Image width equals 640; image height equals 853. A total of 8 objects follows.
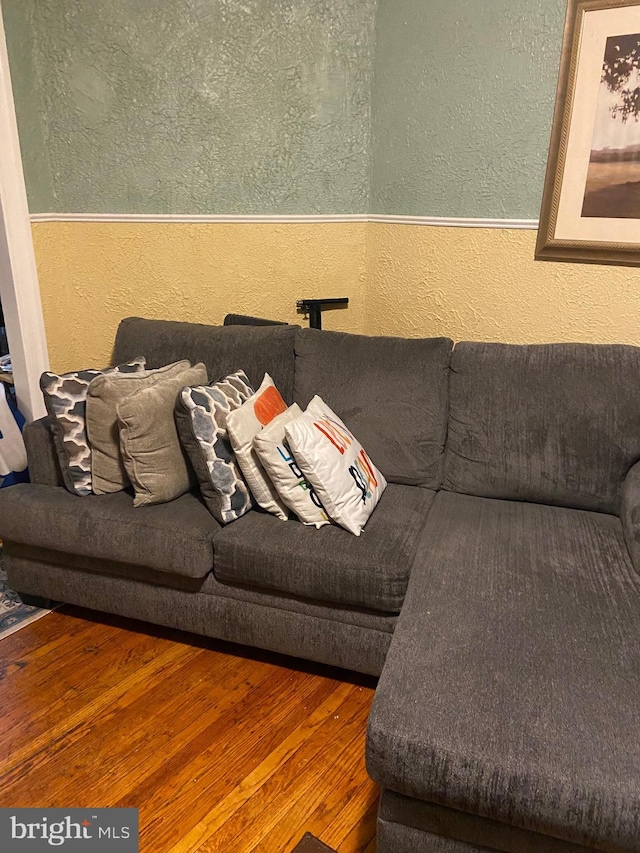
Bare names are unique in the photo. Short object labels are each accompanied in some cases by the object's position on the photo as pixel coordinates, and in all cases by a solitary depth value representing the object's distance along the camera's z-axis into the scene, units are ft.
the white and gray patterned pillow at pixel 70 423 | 6.28
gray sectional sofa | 3.56
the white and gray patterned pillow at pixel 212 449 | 5.81
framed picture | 6.46
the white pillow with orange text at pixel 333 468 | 5.57
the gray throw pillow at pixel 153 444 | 5.95
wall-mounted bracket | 8.47
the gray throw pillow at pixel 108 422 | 6.18
